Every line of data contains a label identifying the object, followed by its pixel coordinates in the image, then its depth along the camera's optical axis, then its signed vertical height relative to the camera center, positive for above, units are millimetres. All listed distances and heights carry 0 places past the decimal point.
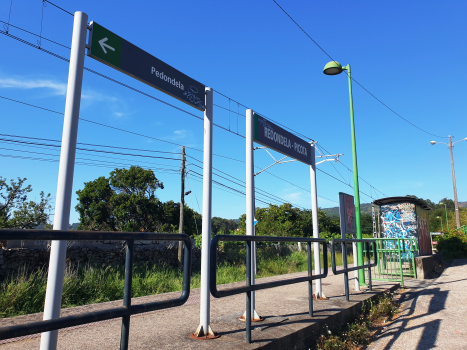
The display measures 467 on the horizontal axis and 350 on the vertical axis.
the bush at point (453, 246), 18172 -228
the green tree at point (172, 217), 35500 +2523
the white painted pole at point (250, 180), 4414 +802
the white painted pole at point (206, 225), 3613 +164
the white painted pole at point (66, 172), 2479 +526
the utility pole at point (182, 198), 18797 +2620
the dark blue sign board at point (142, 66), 3145 +1796
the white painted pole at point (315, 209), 5354 +567
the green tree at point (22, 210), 20234 +1779
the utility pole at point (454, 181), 24781 +4613
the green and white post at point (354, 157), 8102 +2181
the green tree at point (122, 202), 34656 +3856
